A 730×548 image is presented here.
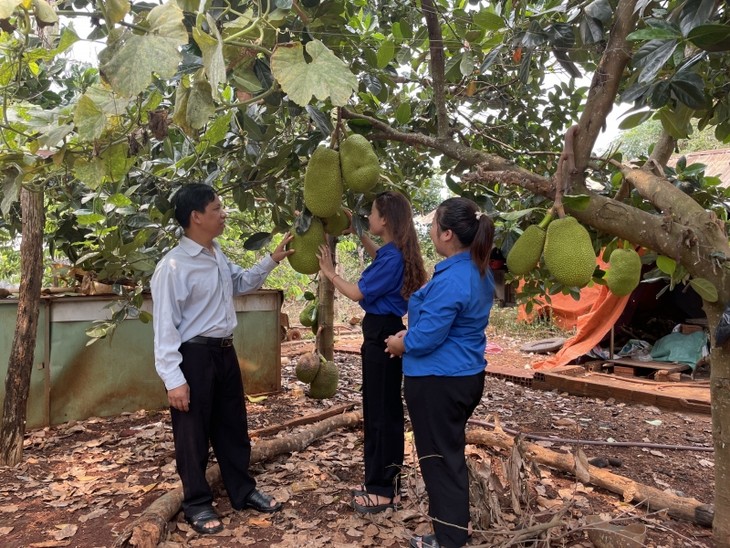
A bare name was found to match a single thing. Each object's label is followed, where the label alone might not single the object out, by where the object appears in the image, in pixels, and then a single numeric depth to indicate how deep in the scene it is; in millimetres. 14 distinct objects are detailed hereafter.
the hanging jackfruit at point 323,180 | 2141
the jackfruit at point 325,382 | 4426
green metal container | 3914
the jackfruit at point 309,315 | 4484
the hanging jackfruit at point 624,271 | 2234
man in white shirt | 2430
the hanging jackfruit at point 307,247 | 2375
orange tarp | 6242
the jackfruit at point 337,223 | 2418
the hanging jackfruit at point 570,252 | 1847
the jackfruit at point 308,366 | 4355
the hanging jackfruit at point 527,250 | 1947
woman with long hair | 2504
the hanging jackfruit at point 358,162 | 2125
